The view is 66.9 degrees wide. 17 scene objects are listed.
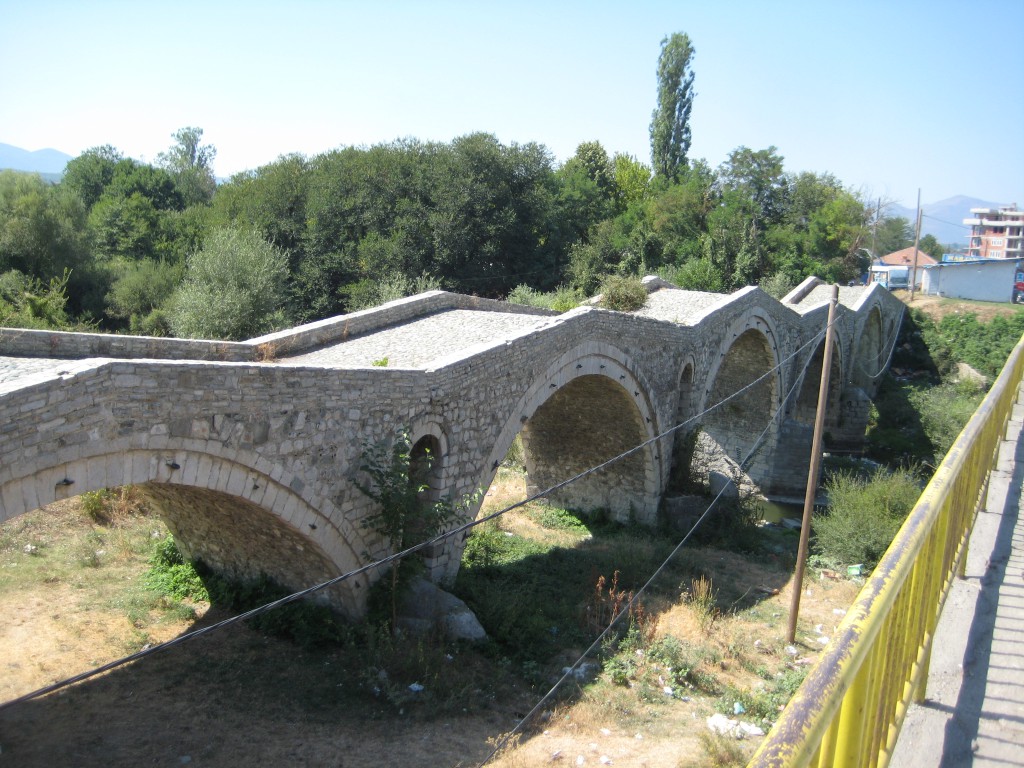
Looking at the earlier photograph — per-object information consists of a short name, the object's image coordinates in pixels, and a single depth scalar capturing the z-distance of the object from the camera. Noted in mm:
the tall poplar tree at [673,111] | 41281
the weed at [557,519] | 16156
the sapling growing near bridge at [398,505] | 8742
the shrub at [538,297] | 24578
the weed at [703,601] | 11359
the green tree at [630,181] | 42262
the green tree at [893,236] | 68212
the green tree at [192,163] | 52812
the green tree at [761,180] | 38469
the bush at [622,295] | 18312
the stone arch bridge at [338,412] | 6234
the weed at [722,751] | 7785
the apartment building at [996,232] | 106625
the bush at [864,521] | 15102
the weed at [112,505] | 11648
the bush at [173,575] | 9695
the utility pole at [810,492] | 11305
